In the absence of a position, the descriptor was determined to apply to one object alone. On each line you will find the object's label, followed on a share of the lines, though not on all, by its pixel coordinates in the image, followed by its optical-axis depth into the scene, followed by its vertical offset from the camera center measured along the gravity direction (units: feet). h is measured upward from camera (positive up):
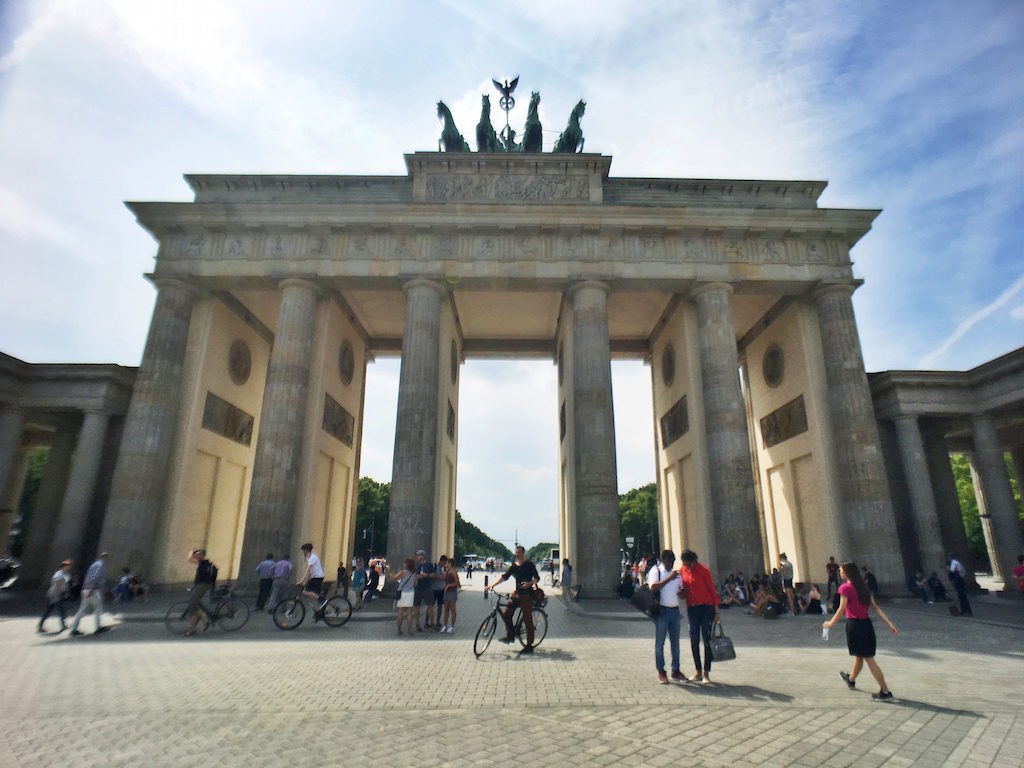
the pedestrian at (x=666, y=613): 23.67 -3.49
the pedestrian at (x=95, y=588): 38.04 -3.96
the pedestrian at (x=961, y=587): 47.83 -4.39
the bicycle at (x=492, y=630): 30.76 -5.64
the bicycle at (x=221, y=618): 38.78 -6.31
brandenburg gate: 65.98 +25.75
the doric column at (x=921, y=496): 68.03 +5.23
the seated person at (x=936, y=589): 63.52 -6.06
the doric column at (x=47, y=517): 70.59 +1.95
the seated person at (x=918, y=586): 63.46 -5.99
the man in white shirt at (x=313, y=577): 44.41 -3.62
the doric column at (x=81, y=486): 65.31 +5.74
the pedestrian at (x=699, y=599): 24.12 -2.81
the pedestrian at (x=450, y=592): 41.60 -4.50
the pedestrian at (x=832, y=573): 51.96 -3.54
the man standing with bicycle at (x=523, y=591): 31.94 -3.37
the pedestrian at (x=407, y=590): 39.55 -4.13
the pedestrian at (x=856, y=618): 21.63 -3.28
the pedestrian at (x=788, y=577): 50.83 -4.30
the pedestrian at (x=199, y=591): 37.91 -4.08
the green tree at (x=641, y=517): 269.03 +8.78
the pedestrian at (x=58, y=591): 39.65 -4.36
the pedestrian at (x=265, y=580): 49.37 -4.42
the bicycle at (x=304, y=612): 41.27 -6.18
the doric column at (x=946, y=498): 77.77 +5.73
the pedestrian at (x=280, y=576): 47.88 -3.80
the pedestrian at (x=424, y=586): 40.81 -3.93
